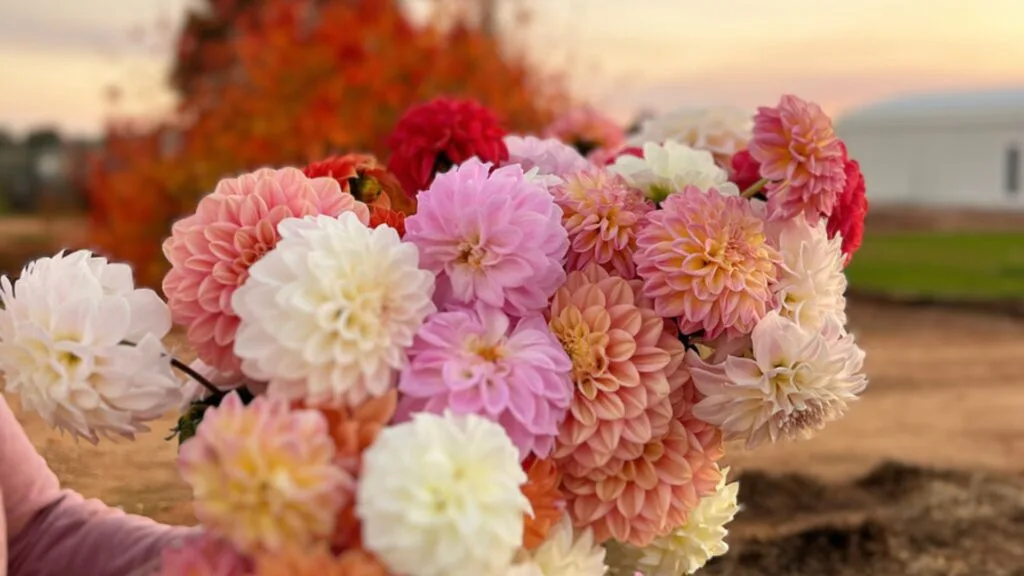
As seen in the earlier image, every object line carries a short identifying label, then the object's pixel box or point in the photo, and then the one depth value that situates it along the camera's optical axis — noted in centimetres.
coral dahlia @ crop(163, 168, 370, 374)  79
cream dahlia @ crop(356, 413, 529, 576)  66
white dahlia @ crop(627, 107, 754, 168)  126
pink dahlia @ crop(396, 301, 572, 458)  74
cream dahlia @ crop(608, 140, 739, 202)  104
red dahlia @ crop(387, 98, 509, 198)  119
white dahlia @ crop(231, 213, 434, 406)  71
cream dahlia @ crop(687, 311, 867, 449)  87
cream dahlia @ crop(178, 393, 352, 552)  67
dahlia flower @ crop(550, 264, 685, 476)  82
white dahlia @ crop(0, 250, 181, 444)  76
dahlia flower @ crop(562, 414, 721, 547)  86
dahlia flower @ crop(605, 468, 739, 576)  96
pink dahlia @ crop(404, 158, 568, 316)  81
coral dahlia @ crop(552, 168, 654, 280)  91
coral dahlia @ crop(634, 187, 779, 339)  87
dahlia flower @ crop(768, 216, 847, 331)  95
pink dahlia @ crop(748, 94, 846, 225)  97
